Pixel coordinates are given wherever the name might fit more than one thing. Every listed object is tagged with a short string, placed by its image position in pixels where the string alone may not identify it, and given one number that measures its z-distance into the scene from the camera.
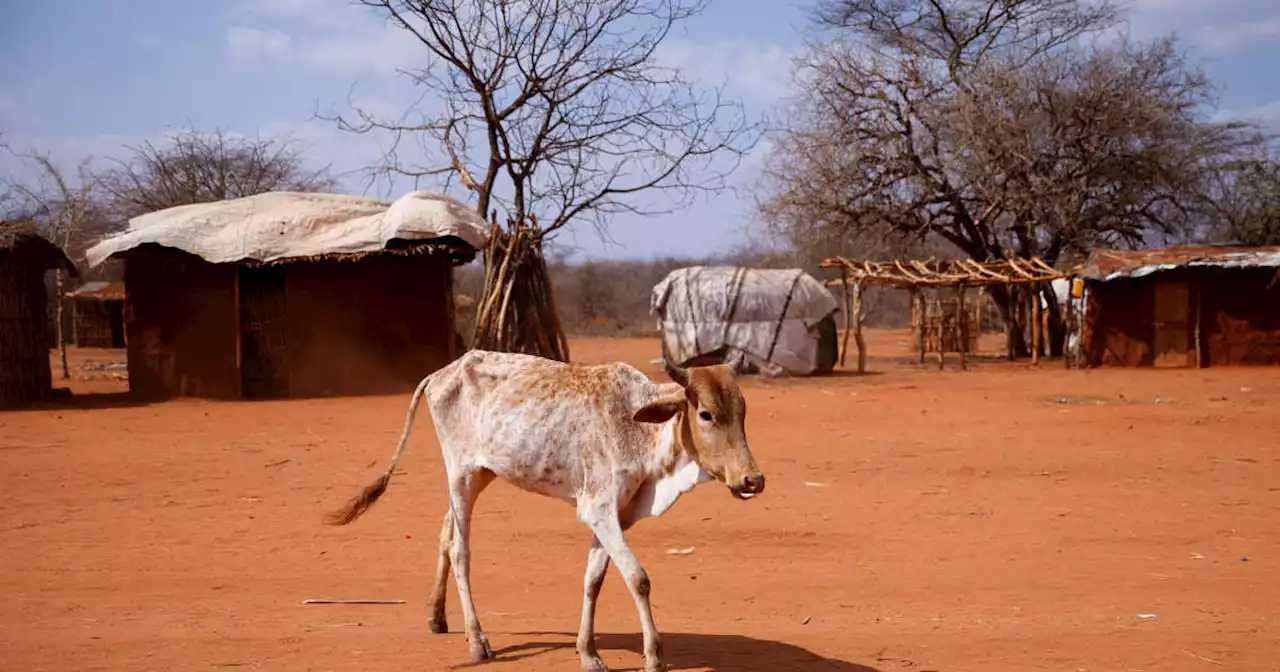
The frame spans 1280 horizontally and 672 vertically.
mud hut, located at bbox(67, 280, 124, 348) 32.92
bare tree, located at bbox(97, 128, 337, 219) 30.61
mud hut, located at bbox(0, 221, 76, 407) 17.31
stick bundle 18.89
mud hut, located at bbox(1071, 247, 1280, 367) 22.44
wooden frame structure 22.91
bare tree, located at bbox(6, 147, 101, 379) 23.72
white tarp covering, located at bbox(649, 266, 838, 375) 22.17
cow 5.07
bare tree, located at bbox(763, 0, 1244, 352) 25.86
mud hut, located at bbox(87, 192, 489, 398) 18.39
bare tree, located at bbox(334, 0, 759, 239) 21.41
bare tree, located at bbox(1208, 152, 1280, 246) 29.33
